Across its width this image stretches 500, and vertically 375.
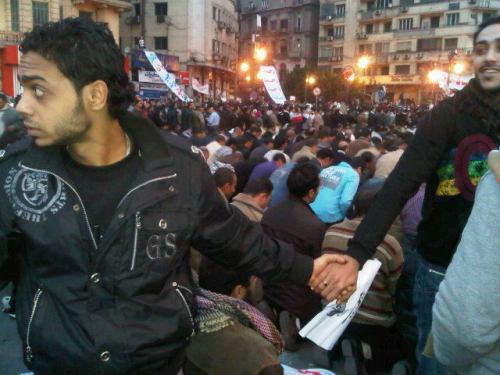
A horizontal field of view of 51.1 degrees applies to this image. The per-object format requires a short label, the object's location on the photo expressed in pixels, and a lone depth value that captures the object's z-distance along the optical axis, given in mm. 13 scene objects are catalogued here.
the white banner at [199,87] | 27441
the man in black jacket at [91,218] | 1769
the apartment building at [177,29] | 45812
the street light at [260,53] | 27153
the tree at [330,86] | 45875
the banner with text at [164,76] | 17125
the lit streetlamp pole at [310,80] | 45875
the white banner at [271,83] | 19859
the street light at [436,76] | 29727
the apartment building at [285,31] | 67625
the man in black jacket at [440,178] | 2271
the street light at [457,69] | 37762
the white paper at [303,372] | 2752
